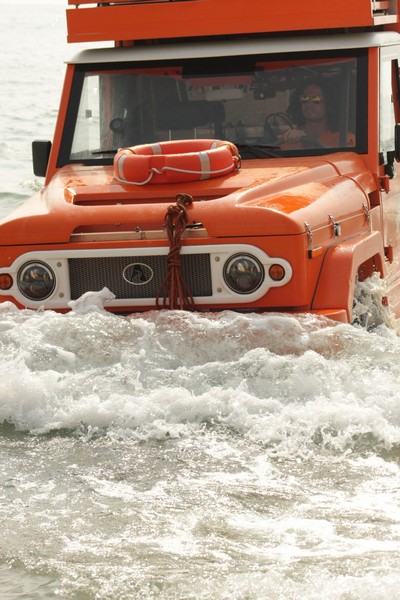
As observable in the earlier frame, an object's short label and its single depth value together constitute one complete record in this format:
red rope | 13.34
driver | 16.14
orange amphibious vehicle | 13.48
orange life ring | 14.73
